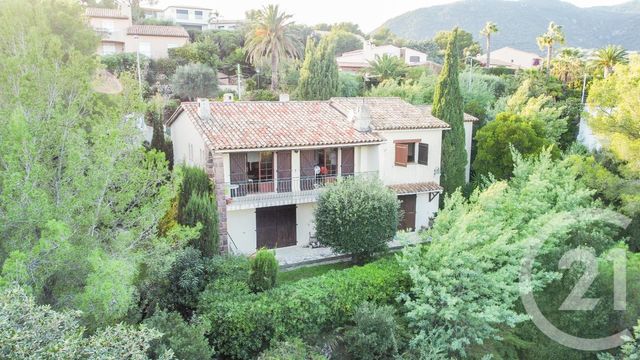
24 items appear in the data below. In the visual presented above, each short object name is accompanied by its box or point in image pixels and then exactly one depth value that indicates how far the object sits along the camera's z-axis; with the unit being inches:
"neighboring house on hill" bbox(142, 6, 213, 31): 2987.2
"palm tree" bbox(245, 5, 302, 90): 1704.0
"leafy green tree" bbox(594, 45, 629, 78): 1581.0
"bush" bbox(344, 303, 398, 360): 531.5
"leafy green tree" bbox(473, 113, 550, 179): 1015.0
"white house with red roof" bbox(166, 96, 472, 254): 795.4
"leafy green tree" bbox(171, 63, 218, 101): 1659.7
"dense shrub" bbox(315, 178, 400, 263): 727.1
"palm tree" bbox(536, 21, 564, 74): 1795.0
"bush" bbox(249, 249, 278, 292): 585.0
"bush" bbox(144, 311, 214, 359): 433.1
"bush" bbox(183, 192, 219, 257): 650.2
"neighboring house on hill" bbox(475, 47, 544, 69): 2810.0
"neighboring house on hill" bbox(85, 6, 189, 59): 2039.9
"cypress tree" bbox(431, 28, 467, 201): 995.9
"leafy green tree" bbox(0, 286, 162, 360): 271.7
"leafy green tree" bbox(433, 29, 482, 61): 2637.8
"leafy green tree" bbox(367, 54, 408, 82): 1882.4
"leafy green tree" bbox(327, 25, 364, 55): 3018.2
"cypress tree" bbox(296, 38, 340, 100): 1492.4
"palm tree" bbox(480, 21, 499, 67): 2110.0
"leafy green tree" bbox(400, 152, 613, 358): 559.5
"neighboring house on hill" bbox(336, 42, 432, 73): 2348.7
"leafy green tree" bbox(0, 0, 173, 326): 335.9
